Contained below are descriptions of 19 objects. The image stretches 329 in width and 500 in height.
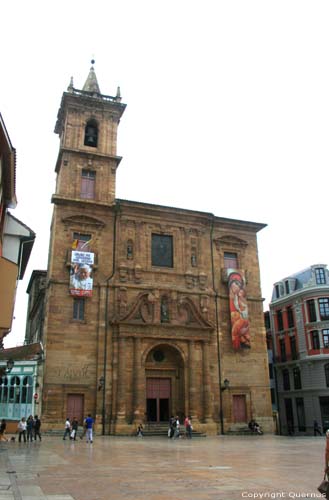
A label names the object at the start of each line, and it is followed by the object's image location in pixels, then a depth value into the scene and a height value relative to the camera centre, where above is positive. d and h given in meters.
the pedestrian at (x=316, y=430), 39.21 -2.46
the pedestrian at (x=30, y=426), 25.53 -1.14
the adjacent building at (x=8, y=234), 16.98 +8.31
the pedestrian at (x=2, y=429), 24.33 -1.22
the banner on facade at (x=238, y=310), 36.81 +7.20
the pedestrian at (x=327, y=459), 7.81 -0.99
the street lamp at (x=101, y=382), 32.00 +1.41
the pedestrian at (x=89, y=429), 24.41 -1.29
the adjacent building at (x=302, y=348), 45.09 +5.33
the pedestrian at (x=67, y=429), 26.79 -1.41
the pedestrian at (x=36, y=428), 25.84 -1.28
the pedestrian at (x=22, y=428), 24.77 -1.23
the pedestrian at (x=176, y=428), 29.40 -1.57
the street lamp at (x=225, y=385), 35.00 +1.24
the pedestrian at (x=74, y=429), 26.60 -1.42
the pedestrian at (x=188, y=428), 30.14 -1.62
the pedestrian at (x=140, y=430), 30.62 -1.74
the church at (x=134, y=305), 32.19 +7.21
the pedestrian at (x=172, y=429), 29.58 -1.63
